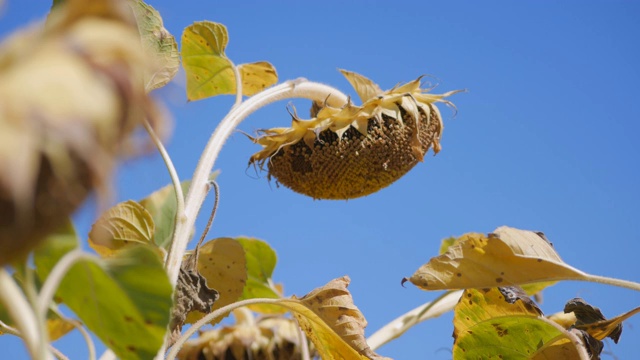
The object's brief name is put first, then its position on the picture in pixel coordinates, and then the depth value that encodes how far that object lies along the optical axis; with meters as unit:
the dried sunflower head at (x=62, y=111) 0.69
